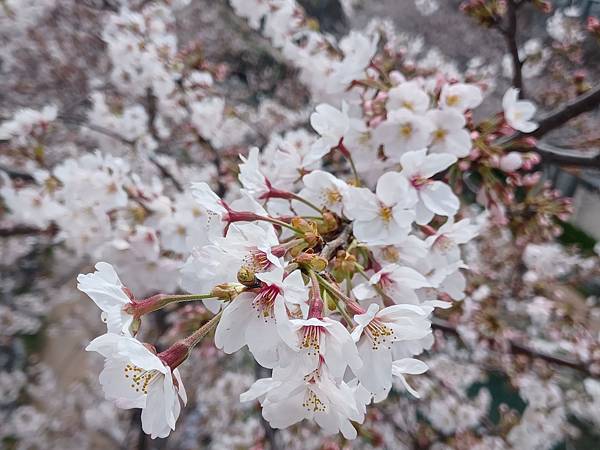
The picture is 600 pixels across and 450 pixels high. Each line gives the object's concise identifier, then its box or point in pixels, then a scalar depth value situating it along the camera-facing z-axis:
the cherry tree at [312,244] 0.13
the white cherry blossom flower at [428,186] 0.19
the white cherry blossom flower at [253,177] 0.18
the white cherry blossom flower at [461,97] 0.23
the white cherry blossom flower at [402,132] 0.22
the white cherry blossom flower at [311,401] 0.12
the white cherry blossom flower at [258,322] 0.12
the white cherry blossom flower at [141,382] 0.11
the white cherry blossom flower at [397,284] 0.15
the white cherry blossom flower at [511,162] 0.23
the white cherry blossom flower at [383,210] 0.16
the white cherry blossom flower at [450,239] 0.19
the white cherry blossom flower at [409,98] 0.23
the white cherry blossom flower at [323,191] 0.18
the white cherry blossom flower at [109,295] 0.13
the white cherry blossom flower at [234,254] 0.13
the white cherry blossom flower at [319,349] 0.11
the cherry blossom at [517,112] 0.24
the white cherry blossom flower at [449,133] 0.22
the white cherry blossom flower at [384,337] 0.13
